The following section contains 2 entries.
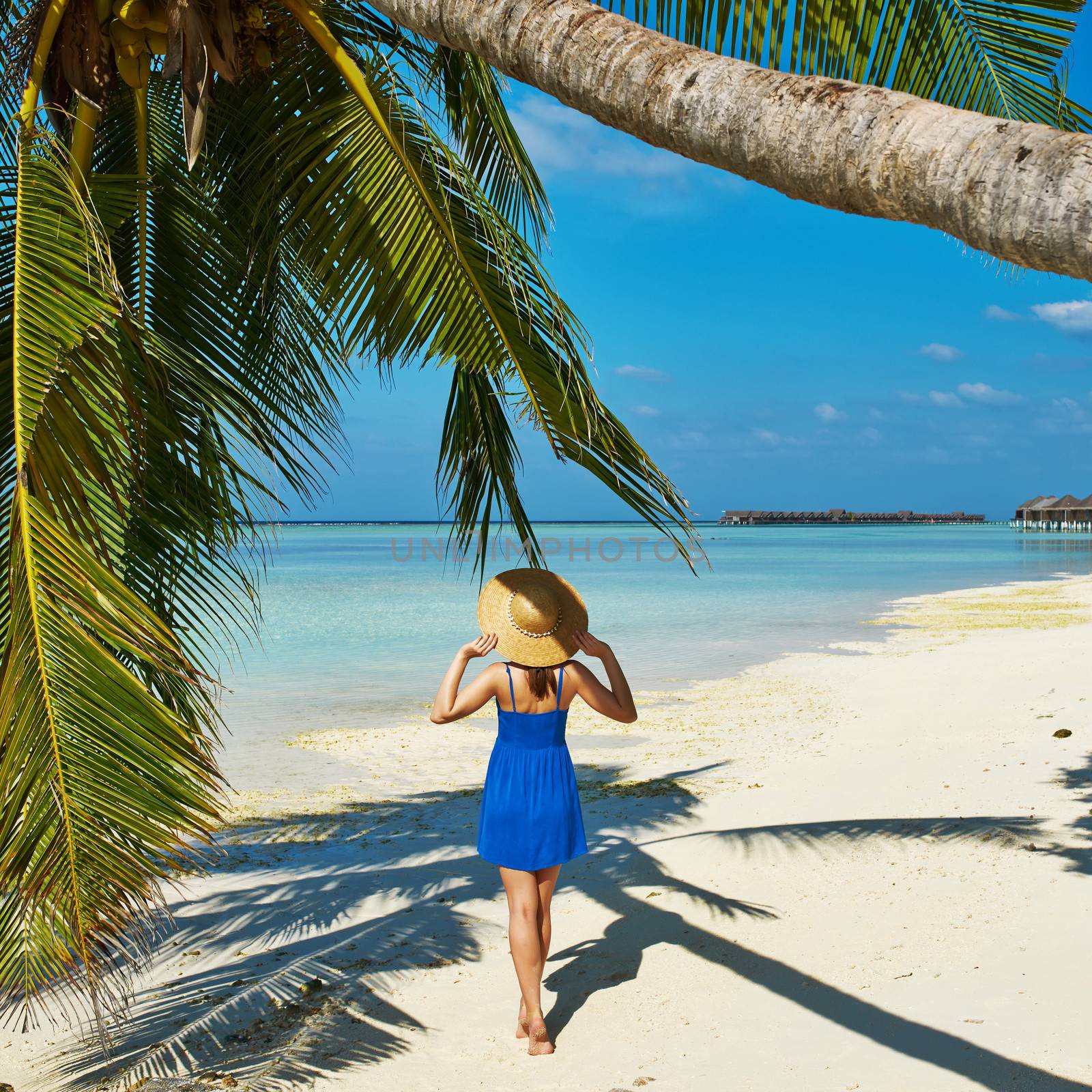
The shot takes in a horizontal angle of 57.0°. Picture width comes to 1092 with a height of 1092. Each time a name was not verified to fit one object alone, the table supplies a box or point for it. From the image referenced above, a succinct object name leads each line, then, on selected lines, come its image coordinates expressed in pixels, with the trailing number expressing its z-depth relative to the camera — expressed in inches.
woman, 133.0
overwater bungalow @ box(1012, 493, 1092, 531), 3213.6
